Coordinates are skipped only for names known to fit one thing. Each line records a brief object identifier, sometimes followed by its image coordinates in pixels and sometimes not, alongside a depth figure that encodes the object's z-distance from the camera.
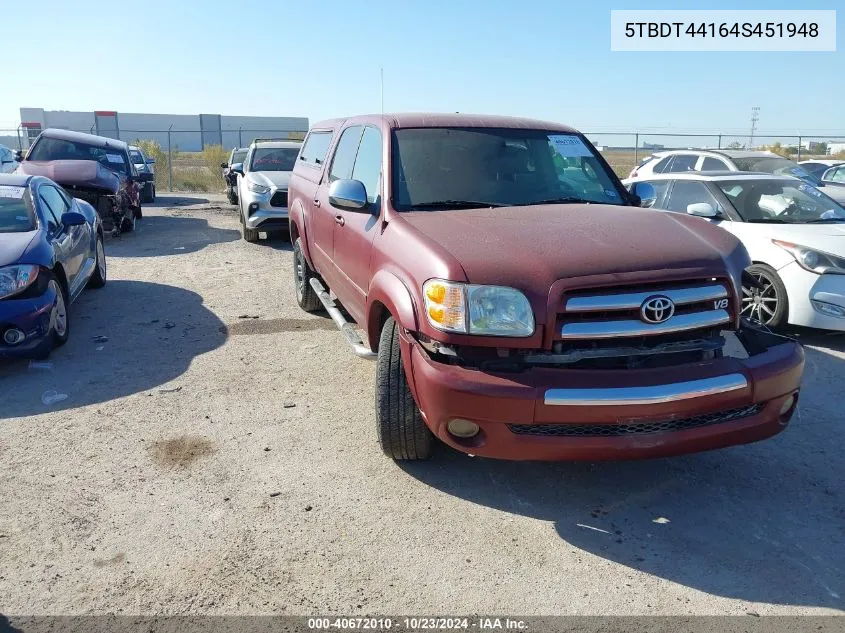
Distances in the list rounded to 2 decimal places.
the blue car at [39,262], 5.46
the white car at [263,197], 11.55
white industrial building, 54.25
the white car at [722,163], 12.16
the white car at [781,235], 6.17
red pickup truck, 3.17
